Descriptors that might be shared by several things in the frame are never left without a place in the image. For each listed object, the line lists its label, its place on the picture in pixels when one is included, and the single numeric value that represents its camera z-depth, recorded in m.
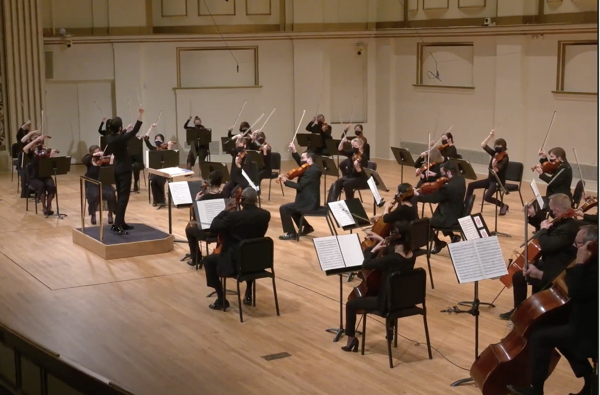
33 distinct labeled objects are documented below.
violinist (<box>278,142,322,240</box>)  11.14
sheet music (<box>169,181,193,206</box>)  10.20
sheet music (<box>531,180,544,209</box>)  8.90
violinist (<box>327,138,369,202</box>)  12.49
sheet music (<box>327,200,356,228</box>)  8.87
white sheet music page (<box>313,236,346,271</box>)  7.27
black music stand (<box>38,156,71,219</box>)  12.45
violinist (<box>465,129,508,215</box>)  12.16
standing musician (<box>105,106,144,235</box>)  10.52
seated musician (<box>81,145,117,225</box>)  11.56
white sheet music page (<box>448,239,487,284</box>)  6.52
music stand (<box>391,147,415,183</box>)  12.95
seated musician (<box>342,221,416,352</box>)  6.83
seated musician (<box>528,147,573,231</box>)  10.65
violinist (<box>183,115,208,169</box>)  16.16
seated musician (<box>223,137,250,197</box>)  12.30
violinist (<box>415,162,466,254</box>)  9.90
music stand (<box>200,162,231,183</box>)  12.12
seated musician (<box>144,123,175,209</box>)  13.65
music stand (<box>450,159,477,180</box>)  11.75
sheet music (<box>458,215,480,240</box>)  8.10
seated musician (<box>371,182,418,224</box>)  8.64
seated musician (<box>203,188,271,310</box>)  8.09
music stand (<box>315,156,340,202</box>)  12.40
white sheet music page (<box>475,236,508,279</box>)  6.58
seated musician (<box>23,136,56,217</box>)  12.79
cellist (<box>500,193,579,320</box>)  7.05
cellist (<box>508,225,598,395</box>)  5.29
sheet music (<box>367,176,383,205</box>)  9.95
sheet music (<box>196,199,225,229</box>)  9.08
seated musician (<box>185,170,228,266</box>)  9.69
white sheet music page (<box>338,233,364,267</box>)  7.35
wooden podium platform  10.49
